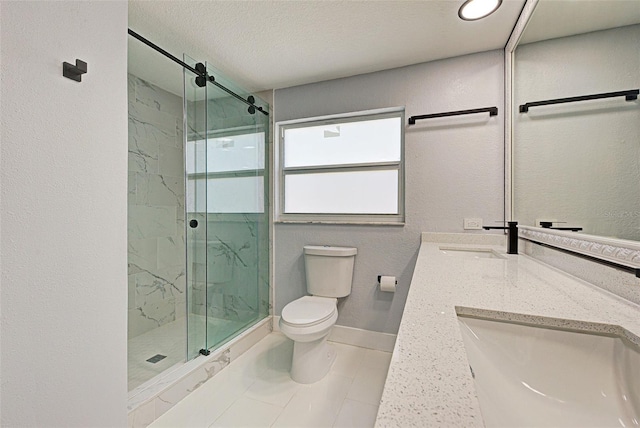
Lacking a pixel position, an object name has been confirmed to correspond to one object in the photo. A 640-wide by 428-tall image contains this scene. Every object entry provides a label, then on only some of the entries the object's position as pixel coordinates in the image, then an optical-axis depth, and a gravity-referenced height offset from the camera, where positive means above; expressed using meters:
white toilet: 1.74 -0.64
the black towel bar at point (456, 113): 1.92 +0.72
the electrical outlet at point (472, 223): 1.98 -0.06
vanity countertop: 0.36 -0.24
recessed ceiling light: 1.46 +1.10
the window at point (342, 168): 2.27 +0.40
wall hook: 1.01 +0.53
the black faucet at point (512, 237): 1.59 -0.13
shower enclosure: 1.91 +0.01
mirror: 0.80 +0.37
